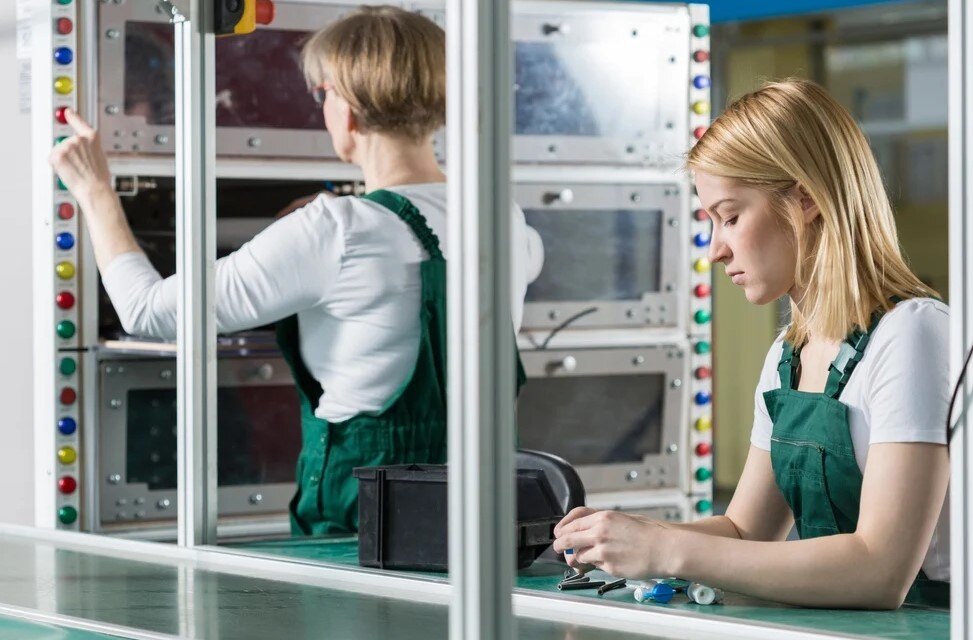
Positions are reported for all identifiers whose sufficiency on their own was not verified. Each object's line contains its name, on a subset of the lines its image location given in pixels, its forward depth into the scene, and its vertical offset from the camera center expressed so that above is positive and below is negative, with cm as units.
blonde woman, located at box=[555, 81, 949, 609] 303 -14
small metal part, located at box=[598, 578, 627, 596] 307 -30
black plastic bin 320 -27
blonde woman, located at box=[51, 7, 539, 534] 354 -3
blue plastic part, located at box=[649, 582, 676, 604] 303 -30
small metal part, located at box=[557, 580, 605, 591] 311 -31
